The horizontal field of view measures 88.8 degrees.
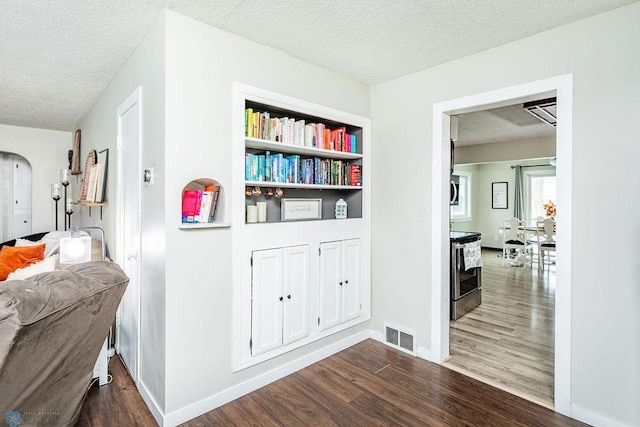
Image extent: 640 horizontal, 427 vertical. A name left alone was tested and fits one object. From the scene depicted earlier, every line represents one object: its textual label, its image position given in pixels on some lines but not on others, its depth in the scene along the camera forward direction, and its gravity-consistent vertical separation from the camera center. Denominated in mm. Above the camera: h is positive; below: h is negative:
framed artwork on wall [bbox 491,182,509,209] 8734 +415
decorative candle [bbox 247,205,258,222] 2547 -19
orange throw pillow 3266 -485
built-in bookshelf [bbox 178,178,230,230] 2100 +37
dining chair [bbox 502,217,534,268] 6676 -594
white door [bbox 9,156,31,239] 5215 +204
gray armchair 1178 -516
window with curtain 8219 +477
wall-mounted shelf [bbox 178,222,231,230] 1997 -93
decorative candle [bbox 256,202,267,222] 2604 -3
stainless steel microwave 3730 +214
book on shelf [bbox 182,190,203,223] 2104 +43
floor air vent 2902 -1174
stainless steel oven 3658 -830
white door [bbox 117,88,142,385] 2377 -86
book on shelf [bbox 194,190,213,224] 2141 +24
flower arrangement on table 7276 +33
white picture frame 2693 +13
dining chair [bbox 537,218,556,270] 6106 -481
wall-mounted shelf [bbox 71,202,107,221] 3273 +70
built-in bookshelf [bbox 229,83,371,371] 2322 -108
